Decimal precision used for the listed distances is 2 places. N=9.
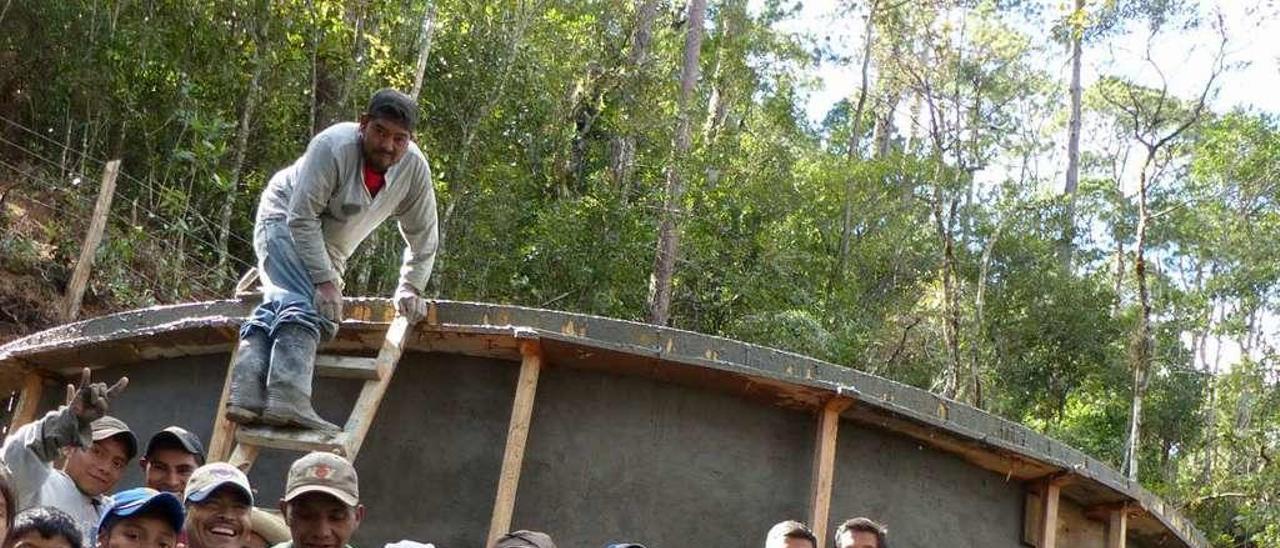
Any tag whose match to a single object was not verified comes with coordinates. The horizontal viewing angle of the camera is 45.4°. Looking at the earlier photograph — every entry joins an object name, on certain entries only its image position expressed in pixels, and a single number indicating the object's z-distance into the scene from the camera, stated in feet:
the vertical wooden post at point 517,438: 20.63
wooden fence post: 38.24
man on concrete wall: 18.98
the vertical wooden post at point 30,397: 25.94
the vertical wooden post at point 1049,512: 24.07
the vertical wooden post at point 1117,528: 25.80
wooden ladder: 18.94
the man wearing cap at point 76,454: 15.55
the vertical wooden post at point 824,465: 21.59
